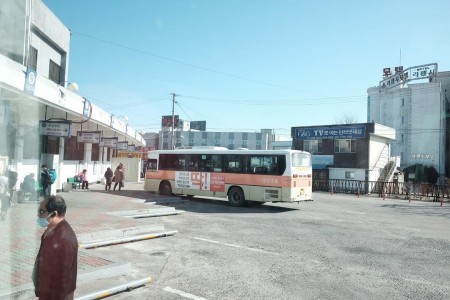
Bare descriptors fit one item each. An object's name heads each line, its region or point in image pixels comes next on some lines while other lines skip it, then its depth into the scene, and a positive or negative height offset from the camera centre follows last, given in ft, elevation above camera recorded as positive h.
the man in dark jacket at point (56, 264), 12.07 -3.31
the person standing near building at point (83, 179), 80.54 -2.92
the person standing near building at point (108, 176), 79.56 -2.14
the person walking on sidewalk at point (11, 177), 43.92 -1.68
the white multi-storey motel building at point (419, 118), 205.36 +35.69
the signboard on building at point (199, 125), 336.08 +41.24
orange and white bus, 57.88 -0.51
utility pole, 164.64 +30.21
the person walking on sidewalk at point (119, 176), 80.53 -1.96
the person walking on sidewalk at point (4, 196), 35.86 -3.23
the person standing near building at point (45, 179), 52.24 -2.08
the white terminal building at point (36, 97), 37.78 +7.68
